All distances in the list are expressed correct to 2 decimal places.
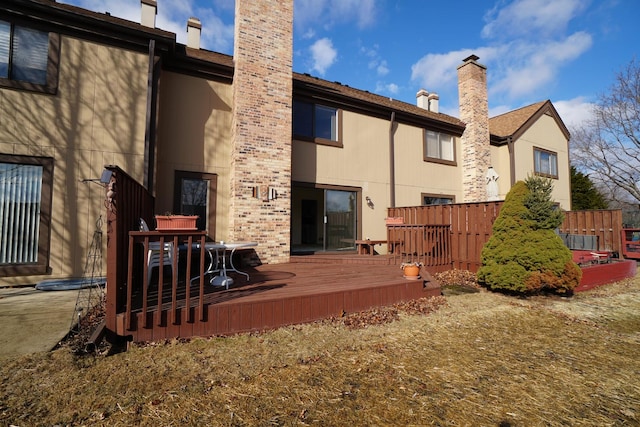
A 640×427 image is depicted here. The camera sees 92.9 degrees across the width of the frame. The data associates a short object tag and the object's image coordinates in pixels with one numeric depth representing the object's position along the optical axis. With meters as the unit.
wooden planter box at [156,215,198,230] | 3.83
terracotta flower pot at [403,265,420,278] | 5.64
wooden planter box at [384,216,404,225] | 8.91
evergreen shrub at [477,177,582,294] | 6.25
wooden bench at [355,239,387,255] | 9.10
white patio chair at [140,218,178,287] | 4.39
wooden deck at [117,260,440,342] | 3.51
